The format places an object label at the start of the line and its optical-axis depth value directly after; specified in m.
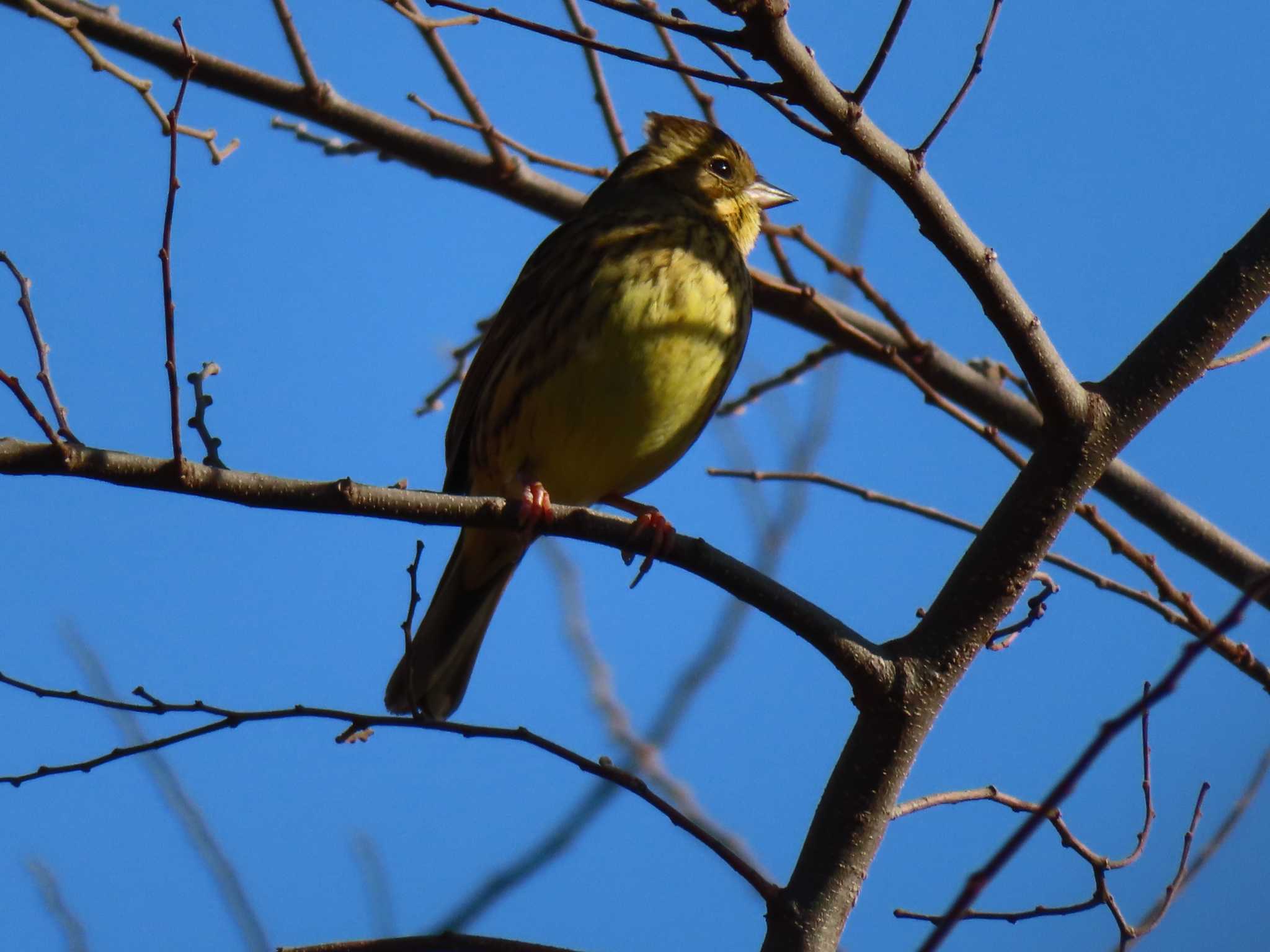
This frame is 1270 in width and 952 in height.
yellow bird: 8.34
